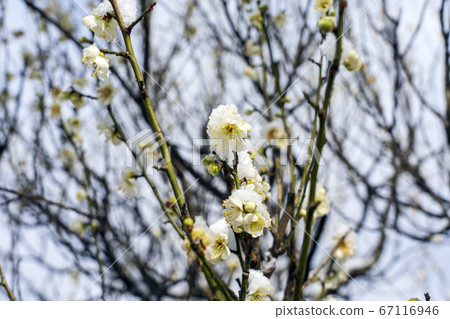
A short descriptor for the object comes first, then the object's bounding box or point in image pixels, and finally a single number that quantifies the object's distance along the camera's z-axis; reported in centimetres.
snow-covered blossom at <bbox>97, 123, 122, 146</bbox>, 107
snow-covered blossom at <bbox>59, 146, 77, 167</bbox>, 160
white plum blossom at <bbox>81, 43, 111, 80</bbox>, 101
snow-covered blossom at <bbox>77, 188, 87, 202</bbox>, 143
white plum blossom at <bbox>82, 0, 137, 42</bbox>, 100
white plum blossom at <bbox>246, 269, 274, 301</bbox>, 98
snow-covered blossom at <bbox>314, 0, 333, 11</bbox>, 107
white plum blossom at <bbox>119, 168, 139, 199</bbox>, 107
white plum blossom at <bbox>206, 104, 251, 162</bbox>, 97
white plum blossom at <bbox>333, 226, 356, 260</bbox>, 114
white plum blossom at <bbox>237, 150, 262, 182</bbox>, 98
